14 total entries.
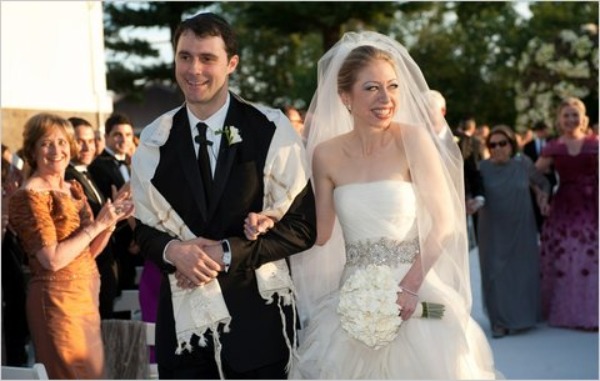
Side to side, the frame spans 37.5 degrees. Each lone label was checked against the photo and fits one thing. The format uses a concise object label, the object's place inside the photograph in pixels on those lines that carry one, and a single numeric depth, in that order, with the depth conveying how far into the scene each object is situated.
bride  3.60
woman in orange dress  4.64
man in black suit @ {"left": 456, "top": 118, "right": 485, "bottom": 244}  8.09
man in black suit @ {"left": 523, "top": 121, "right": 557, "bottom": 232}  9.62
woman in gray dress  8.47
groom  3.21
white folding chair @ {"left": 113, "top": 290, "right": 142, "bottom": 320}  6.30
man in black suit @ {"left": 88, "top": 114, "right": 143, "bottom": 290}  7.04
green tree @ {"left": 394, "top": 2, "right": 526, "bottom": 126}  39.53
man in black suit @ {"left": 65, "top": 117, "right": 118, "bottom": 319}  6.20
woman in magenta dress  8.30
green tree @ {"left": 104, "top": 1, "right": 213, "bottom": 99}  21.64
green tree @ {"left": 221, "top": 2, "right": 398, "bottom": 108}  22.64
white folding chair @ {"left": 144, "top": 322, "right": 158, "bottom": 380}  4.59
